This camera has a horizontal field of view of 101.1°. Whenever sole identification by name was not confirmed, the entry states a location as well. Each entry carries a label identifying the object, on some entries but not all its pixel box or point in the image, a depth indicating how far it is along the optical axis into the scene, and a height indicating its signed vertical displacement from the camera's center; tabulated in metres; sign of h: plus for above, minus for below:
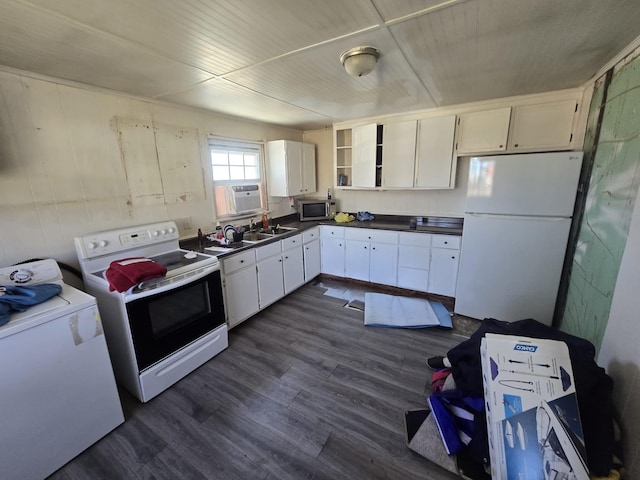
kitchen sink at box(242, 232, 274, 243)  2.91 -0.60
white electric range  1.73 -0.87
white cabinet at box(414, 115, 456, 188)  2.95 +0.31
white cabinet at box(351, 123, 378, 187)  3.35 +0.34
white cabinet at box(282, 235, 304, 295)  3.19 -0.99
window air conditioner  3.04 -0.16
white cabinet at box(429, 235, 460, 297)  2.96 -0.95
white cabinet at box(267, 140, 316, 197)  3.48 +0.22
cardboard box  1.09 -1.02
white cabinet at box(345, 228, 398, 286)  3.33 -0.94
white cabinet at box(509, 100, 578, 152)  2.42 +0.49
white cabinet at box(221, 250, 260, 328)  2.50 -1.00
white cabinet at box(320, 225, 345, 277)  3.67 -0.94
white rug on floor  2.70 -1.42
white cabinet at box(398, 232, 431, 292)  3.12 -0.95
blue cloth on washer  1.29 -0.56
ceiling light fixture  1.52 +0.71
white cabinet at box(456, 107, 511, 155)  2.66 +0.50
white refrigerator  2.22 -0.47
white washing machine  1.25 -1.00
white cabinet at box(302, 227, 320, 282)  3.53 -0.94
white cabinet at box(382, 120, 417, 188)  3.15 +0.33
